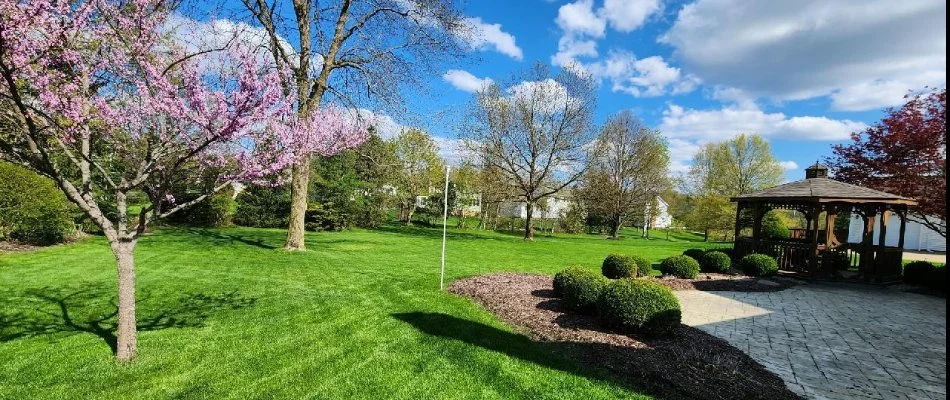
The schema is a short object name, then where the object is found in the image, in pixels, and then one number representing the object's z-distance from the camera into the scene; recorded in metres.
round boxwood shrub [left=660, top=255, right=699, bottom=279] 10.72
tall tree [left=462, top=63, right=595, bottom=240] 22.53
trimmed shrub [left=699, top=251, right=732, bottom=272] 11.70
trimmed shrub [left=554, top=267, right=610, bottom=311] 6.63
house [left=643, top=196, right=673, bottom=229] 45.99
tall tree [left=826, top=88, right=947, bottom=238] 11.44
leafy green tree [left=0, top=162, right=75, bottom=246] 10.94
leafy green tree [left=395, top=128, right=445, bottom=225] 30.80
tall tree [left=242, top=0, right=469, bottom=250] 12.48
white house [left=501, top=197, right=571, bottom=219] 32.03
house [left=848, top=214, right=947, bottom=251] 24.91
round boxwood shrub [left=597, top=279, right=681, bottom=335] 5.54
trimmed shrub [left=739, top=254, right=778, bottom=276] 11.31
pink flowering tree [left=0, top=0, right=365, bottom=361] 3.73
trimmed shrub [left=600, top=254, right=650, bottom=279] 9.58
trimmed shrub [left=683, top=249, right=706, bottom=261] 12.59
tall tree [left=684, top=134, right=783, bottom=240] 33.53
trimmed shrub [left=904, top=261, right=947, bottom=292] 10.55
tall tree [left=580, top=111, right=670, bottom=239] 28.95
